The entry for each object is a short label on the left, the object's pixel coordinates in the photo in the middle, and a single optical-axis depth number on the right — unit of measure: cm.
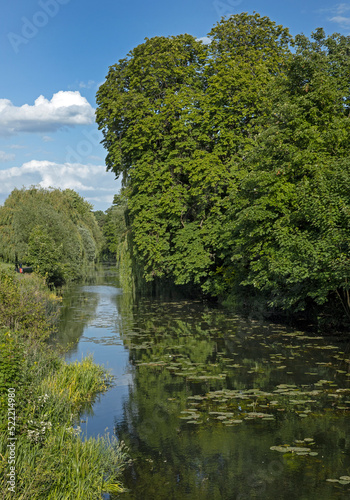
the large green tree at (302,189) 1748
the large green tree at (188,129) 2888
